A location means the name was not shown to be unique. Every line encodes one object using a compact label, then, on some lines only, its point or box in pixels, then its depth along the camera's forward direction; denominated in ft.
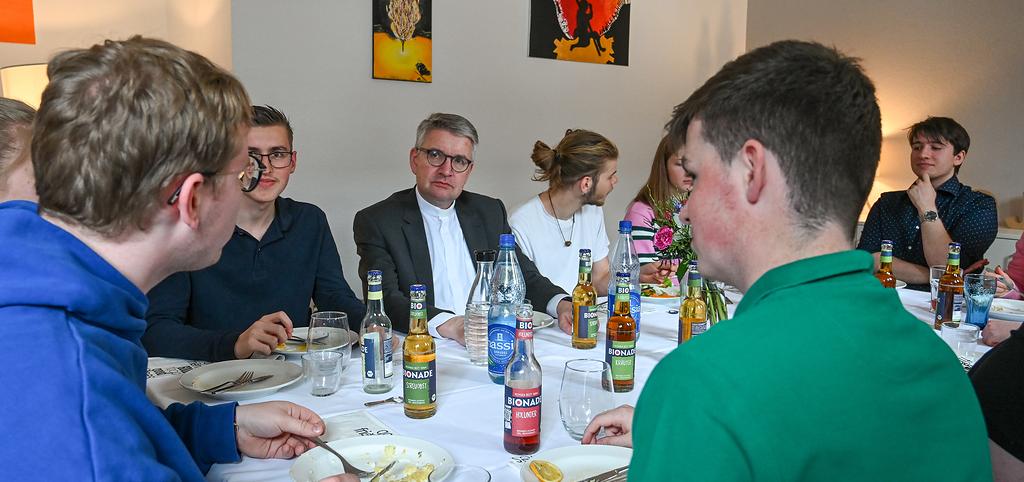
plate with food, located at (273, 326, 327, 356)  5.98
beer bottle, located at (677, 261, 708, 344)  6.21
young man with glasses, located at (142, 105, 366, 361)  7.30
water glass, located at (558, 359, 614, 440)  4.34
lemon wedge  3.77
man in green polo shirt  2.38
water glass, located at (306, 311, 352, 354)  5.27
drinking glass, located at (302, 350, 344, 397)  5.14
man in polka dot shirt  11.74
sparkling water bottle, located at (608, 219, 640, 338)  7.53
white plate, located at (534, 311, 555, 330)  7.10
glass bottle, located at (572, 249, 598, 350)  6.39
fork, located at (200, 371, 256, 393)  5.09
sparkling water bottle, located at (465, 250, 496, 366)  6.01
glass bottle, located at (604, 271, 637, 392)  5.21
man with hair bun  10.64
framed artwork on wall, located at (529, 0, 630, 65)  15.02
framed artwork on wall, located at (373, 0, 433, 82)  12.80
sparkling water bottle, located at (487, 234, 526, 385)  5.42
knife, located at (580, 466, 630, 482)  3.74
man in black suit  8.56
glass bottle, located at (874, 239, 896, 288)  7.60
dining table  4.11
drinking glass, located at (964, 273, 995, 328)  7.32
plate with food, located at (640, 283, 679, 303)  8.56
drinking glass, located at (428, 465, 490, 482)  3.82
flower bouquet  6.21
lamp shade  11.75
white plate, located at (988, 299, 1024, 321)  7.88
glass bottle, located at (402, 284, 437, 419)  4.67
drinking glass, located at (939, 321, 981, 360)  6.64
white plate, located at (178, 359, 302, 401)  5.00
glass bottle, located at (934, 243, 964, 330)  7.56
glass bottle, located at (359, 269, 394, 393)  5.18
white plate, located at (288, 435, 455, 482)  3.94
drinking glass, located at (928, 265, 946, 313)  8.00
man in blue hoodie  2.58
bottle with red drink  4.15
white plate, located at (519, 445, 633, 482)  3.96
